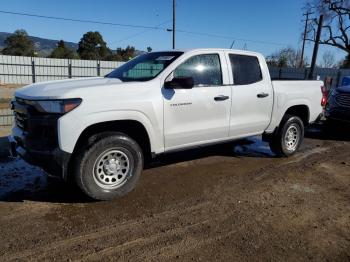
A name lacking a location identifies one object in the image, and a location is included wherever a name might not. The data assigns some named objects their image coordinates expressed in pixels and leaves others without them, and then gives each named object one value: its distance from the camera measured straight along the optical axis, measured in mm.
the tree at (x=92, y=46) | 69125
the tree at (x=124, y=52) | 72088
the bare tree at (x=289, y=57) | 55619
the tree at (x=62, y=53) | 57897
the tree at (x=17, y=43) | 63000
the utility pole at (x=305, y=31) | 51125
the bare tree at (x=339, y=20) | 46969
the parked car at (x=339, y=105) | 9562
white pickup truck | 4102
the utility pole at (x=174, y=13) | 35281
